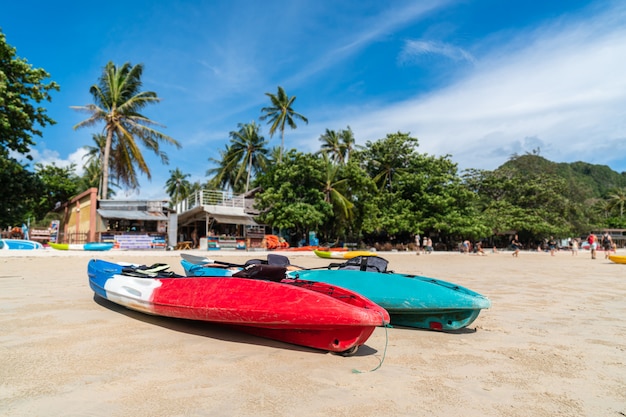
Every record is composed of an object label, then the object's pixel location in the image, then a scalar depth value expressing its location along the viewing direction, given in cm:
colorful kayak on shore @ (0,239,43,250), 1767
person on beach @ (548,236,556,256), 3781
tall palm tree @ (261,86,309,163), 3316
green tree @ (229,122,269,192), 3450
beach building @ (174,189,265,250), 2509
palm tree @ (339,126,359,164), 3691
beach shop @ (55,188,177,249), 2127
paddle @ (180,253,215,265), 683
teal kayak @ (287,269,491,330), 431
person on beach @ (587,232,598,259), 2041
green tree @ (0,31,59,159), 1650
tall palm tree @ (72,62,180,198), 2216
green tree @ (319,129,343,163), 3650
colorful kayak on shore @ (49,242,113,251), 1753
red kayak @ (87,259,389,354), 338
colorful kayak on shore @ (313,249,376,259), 1717
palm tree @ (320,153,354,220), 2706
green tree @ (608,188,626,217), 6428
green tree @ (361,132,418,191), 3081
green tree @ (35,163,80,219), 2630
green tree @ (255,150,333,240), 2459
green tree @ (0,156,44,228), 1859
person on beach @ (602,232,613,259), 2567
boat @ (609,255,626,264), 1542
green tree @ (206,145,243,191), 3447
